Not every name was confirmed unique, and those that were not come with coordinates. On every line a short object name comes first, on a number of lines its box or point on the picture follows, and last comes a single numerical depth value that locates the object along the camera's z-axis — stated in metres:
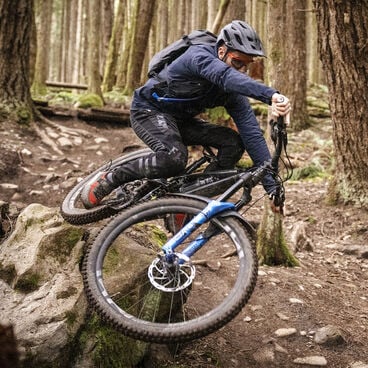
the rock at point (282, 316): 5.07
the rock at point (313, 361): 4.38
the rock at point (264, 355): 4.43
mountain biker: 4.07
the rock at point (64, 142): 10.28
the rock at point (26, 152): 9.28
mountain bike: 3.52
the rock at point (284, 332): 4.80
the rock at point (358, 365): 4.35
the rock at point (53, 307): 3.70
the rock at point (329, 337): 4.67
